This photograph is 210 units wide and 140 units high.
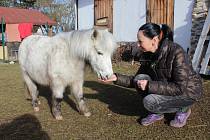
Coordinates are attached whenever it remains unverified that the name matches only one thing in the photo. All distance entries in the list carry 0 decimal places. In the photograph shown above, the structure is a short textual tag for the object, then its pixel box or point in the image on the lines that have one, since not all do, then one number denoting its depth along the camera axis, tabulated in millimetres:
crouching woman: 2566
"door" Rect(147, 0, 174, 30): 7046
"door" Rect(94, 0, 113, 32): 8308
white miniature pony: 2751
